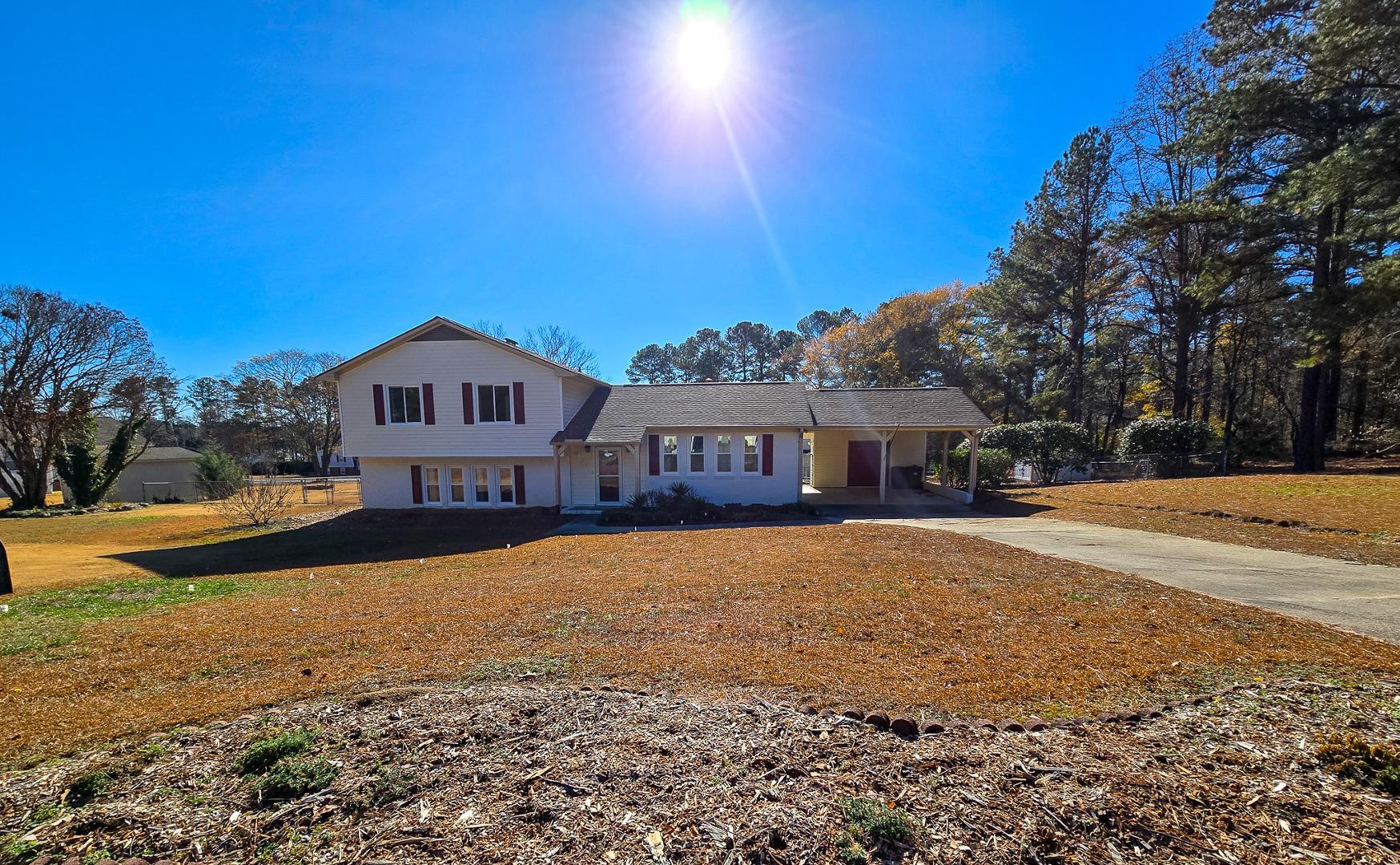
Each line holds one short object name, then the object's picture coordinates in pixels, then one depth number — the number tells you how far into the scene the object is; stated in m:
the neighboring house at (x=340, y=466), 46.41
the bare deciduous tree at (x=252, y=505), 16.36
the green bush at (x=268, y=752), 2.69
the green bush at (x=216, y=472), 23.22
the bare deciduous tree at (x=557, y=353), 41.50
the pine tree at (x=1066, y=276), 24.69
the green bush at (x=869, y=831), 2.06
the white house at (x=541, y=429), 16.12
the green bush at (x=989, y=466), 19.33
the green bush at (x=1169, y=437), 19.16
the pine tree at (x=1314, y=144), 11.64
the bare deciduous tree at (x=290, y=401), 43.53
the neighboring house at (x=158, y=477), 29.19
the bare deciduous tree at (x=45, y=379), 22.27
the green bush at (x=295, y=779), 2.48
